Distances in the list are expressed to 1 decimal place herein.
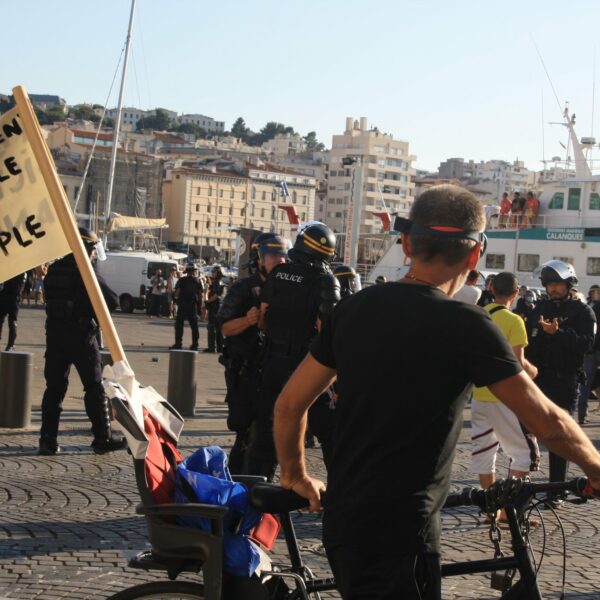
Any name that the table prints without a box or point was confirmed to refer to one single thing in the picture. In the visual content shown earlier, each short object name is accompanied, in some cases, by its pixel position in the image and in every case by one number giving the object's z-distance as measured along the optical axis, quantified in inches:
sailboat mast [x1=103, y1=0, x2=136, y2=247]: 2036.2
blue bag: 142.9
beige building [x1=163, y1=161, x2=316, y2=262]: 5930.1
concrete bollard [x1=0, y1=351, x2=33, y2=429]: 455.8
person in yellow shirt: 321.4
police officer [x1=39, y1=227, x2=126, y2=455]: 389.7
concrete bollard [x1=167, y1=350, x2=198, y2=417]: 536.7
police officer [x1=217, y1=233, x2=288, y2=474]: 311.6
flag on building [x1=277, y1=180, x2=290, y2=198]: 3059.3
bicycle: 134.1
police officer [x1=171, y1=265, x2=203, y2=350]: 983.0
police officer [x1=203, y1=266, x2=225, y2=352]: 1026.9
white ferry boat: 1635.1
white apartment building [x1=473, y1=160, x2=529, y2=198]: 6991.6
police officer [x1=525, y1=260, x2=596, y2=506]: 371.2
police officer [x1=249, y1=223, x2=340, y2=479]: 294.5
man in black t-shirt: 127.3
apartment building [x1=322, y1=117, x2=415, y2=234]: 6820.9
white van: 1733.5
